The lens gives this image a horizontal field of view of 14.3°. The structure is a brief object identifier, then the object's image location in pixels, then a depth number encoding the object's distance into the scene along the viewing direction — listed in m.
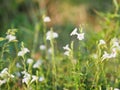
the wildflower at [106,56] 3.08
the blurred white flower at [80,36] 3.13
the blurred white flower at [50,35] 3.42
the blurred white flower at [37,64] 3.53
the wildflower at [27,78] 3.07
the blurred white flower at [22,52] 3.21
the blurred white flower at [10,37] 3.30
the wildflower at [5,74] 3.10
